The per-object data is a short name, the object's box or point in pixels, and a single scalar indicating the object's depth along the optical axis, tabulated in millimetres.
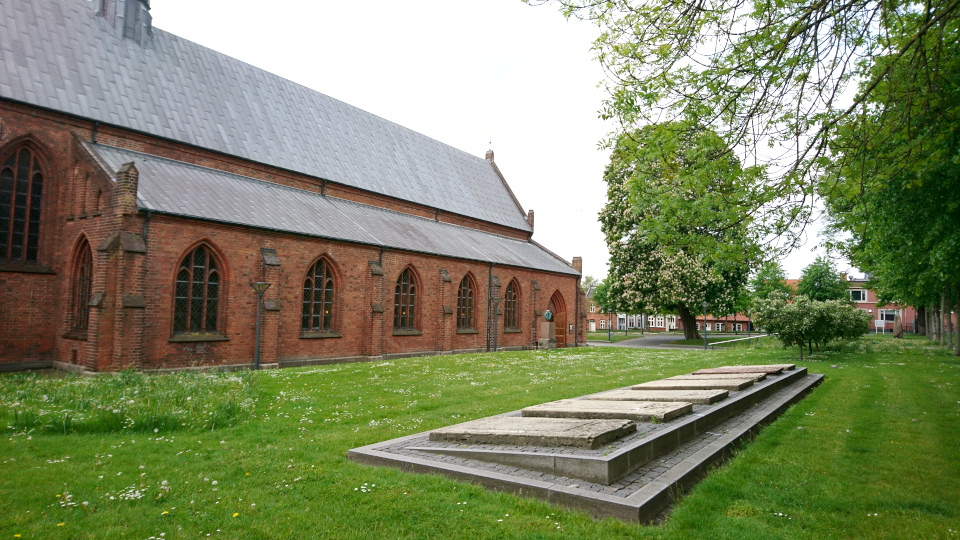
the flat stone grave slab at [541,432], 5879
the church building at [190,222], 15484
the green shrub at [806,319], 21156
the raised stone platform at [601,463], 4938
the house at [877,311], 82438
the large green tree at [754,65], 6691
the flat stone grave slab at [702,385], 9914
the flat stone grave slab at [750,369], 13002
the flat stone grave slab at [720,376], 11500
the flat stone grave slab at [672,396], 8523
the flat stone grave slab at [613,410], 7098
